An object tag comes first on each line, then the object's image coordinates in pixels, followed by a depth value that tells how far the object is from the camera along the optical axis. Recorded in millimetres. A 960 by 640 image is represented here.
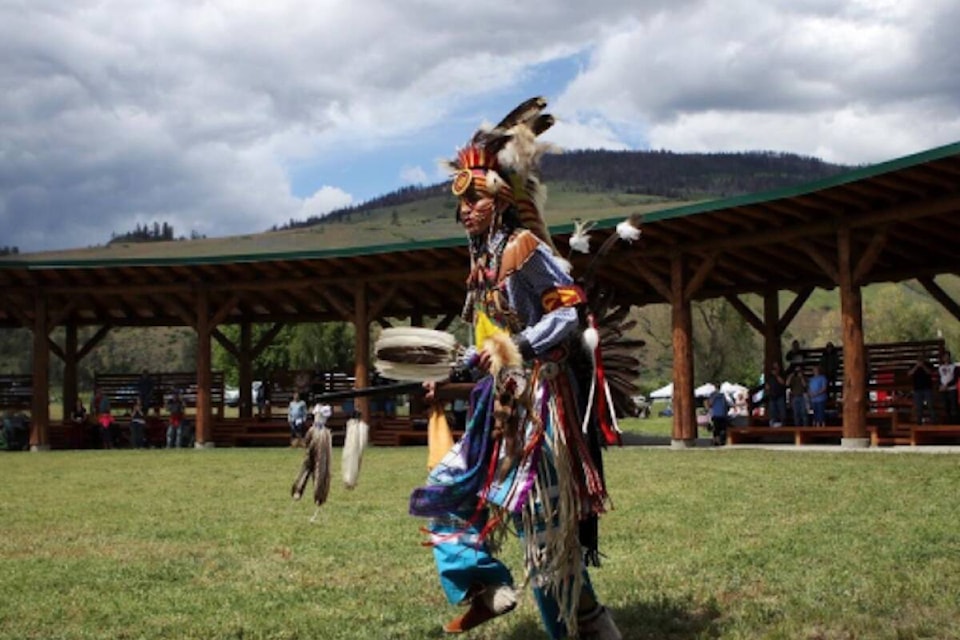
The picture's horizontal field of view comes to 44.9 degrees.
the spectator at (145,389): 24875
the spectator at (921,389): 15891
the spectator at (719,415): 19734
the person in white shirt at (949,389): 15750
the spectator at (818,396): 17594
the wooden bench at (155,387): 25359
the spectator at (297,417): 20547
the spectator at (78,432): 24234
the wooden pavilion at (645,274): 15000
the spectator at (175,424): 23078
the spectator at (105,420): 23719
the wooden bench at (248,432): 23047
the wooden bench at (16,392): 24562
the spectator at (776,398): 18344
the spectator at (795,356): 19219
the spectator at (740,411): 23062
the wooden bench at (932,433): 15203
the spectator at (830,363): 18766
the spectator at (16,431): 23797
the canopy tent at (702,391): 40088
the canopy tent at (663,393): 51500
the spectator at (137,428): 23609
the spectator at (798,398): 18016
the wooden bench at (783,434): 17350
